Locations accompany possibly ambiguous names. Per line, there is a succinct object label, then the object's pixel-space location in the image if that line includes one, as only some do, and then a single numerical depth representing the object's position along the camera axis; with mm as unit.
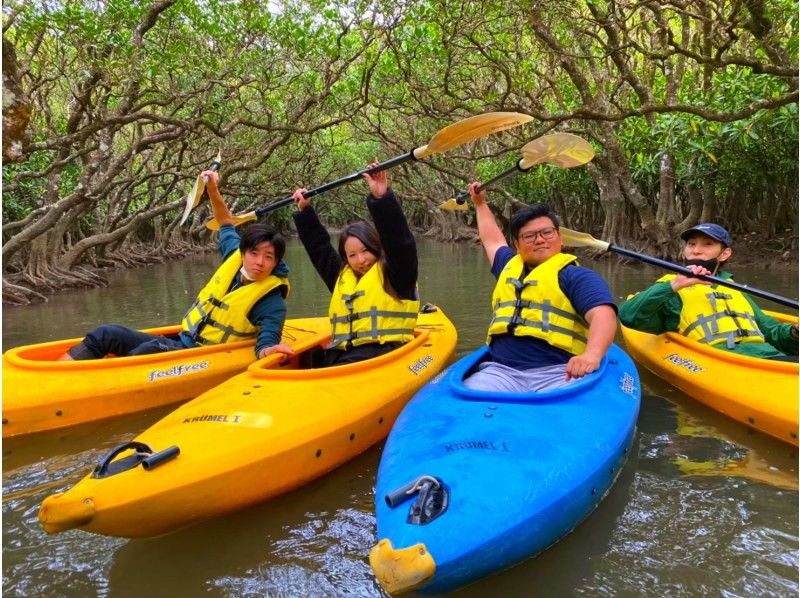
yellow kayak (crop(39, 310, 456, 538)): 1949
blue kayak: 1604
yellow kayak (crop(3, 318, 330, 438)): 3207
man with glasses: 2637
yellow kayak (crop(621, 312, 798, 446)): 2809
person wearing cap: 3426
